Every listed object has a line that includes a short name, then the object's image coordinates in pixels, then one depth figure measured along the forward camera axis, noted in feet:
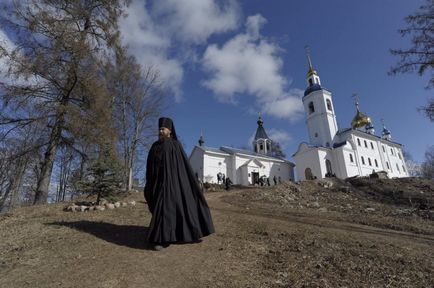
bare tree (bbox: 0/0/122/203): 34.19
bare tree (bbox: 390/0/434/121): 35.94
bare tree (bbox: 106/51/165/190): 57.41
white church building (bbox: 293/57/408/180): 121.70
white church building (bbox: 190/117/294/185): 111.86
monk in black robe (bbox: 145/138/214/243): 15.34
